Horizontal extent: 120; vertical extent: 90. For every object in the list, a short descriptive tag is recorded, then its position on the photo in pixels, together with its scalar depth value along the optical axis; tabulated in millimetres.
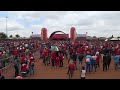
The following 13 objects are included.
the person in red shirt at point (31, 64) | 5852
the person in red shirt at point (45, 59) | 7222
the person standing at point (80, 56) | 6418
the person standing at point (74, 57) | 6785
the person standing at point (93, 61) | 6010
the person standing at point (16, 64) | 5527
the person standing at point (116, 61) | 6236
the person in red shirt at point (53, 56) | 6940
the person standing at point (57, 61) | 6892
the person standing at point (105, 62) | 6182
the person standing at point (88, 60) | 5844
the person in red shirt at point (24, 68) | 5338
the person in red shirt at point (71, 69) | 5077
